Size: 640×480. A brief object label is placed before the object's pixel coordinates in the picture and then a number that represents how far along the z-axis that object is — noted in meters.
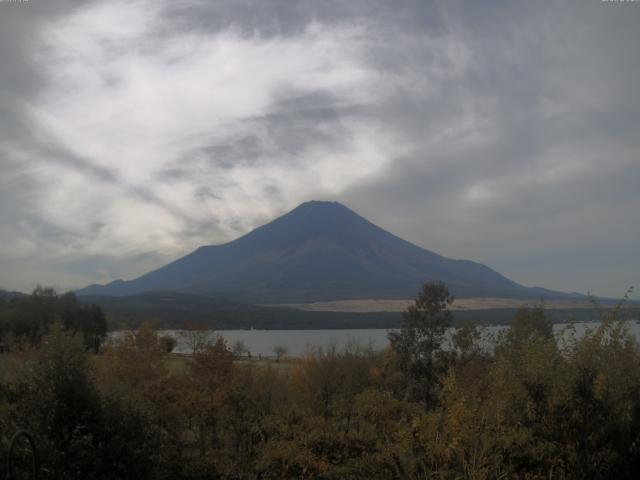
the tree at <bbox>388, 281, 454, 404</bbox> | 28.77
